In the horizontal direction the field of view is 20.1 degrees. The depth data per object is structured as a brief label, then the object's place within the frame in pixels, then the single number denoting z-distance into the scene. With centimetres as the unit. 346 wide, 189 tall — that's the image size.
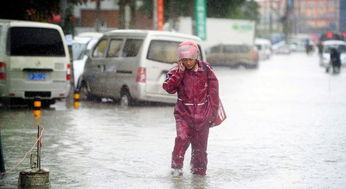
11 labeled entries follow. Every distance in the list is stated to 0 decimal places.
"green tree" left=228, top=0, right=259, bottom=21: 13327
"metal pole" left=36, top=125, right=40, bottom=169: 970
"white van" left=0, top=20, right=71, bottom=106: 2073
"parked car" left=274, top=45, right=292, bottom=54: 13225
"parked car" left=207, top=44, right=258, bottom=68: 6122
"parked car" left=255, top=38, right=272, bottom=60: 9240
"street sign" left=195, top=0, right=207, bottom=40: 5378
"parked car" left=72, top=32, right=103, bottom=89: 2751
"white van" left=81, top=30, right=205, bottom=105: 2253
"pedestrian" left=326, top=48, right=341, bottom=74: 5096
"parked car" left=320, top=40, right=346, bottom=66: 6159
